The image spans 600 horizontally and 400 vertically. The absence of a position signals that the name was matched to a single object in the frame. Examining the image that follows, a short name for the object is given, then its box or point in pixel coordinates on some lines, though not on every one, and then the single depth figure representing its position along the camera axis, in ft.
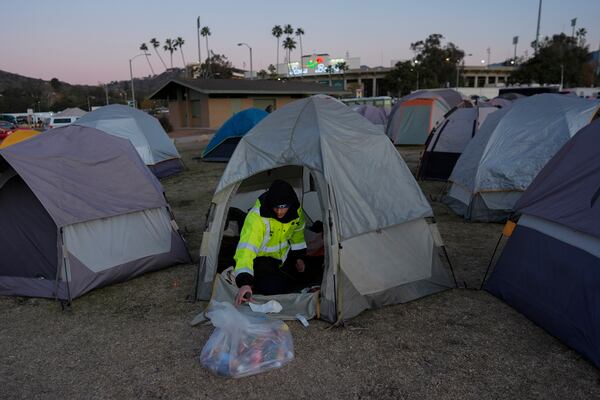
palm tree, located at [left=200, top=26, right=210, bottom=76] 223.30
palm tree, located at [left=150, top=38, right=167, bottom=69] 266.77
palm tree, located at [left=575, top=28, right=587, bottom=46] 250.78
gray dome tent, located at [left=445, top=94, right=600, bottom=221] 22.76
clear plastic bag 11.05
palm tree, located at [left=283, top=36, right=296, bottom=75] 263.90
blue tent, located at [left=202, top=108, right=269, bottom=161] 47.21
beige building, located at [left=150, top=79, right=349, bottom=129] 99.66
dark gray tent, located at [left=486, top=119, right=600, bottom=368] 11.45
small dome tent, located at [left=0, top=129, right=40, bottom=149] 38.00
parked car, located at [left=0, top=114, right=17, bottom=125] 134.21
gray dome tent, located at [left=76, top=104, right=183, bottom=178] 38.55
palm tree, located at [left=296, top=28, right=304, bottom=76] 262.88
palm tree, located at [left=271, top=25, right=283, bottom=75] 254.88
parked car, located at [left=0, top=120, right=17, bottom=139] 71.31
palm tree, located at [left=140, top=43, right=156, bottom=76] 271.61
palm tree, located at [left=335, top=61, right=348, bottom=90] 251.19
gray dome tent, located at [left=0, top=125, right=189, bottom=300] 15.40
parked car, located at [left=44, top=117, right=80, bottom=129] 93.13
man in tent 13.80
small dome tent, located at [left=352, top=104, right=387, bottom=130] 68.90
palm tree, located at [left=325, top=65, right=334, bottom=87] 252.91
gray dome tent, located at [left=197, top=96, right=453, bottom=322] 13.75
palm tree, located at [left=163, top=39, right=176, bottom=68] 268.95
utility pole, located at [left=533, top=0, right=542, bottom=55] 152.05
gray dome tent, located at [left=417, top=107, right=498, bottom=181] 33.53
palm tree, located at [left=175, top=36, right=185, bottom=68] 266.98
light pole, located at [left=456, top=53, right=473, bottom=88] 220.25
